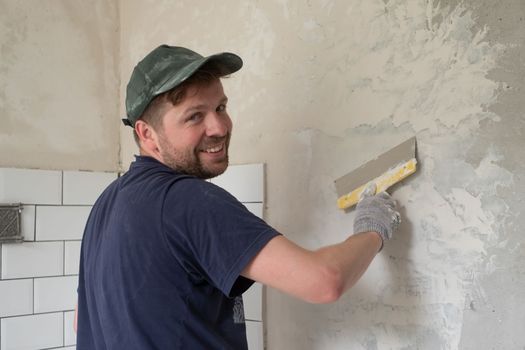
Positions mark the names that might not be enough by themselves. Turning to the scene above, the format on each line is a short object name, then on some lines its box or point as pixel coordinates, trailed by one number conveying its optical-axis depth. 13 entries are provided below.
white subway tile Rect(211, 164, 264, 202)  1.23
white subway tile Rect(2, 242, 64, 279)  1.40
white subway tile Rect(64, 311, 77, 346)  1.50
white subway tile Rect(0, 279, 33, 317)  1.39
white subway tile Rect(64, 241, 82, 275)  1.52
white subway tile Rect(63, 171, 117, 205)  1.53
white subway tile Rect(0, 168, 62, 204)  1.40
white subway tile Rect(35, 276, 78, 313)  1.46
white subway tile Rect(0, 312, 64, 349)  1.39
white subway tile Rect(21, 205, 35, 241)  1.43
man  0.74
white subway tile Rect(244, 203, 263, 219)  1.23
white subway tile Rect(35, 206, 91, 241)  1.47
